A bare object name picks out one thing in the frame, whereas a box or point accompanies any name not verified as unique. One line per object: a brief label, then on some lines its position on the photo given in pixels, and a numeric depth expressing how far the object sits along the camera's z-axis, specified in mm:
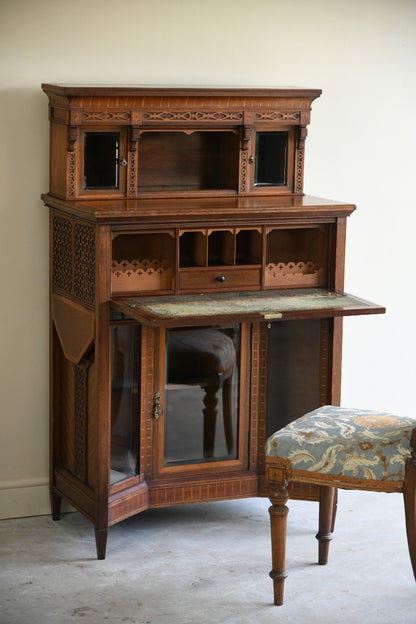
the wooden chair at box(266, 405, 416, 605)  4304
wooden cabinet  4881
